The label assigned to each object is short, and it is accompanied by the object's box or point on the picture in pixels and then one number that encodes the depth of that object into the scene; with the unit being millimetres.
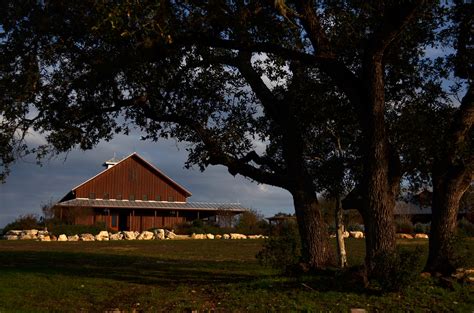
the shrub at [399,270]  11859
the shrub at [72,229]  48500
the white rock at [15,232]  50438
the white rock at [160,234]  50188
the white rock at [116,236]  48688
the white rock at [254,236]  51519
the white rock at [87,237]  46625
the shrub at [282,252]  14773
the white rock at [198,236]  49688
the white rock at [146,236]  48594
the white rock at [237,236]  51216
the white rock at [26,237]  48572
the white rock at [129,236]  48219
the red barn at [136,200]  59031
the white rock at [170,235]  49969
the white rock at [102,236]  47125
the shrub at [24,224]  54406
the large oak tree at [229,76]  12789
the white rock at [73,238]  46469
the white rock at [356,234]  49869
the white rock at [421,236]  47406
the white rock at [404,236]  45556
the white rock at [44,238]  45800
